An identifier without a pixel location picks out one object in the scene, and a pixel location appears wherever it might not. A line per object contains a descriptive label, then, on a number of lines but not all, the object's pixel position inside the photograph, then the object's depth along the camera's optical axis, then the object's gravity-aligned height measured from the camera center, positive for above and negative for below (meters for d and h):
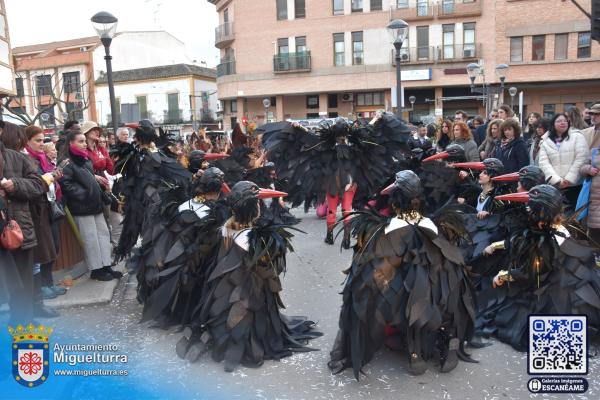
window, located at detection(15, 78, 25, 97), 25.93 +3.00
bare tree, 24.79 +2.61
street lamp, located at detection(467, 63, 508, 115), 20.28 +2.19
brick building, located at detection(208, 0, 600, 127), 29.91 +4.74
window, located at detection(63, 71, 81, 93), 34.56 +4.23
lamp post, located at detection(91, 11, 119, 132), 8.04 +1.78
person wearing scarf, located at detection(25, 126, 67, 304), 4.99 -0.82
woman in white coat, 5.91 -0.35
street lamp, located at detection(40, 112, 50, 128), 26.53 +1.42
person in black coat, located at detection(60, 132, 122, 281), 5.61 -0.68
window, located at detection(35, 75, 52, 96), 28.73 +3.38
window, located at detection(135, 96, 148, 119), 43.42 +3.15
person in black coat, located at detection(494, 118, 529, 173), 6.38 -0.27
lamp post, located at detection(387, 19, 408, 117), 9.77 +1.85
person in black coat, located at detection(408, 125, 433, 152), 7.20 -0.20
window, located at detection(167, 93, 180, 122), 42.62 +2.68
